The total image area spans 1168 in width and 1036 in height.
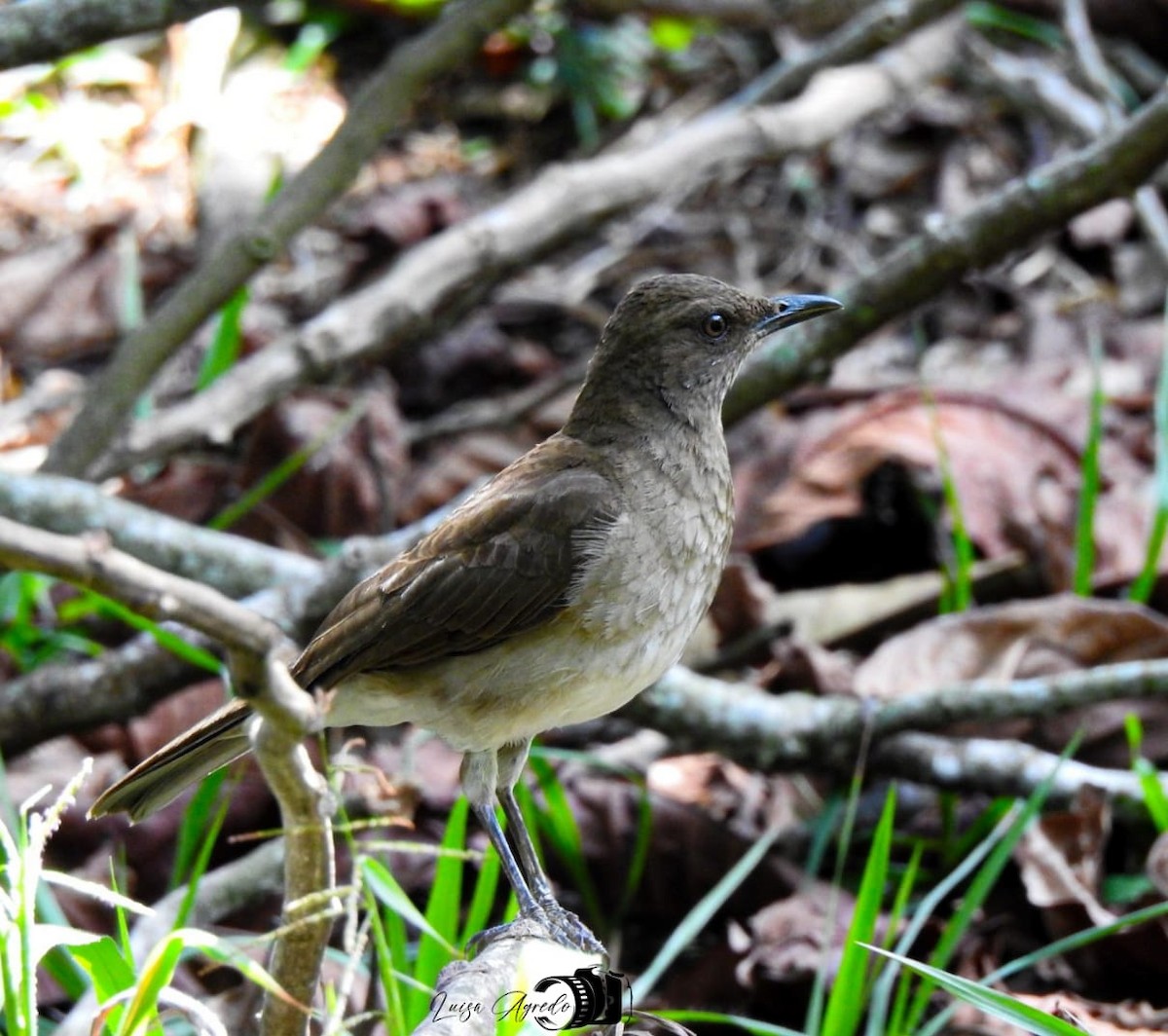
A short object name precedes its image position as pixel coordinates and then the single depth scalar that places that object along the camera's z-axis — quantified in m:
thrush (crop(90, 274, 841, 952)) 6.97
